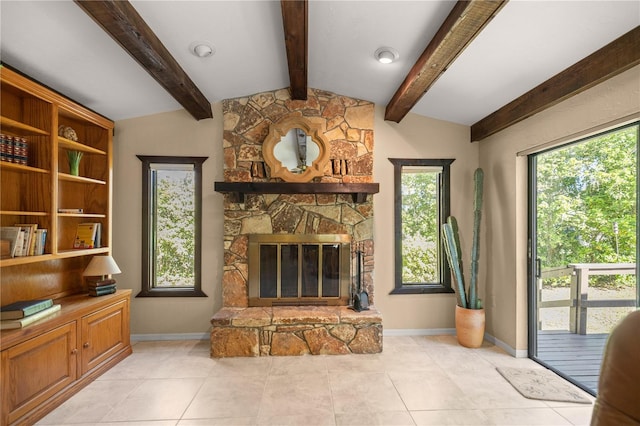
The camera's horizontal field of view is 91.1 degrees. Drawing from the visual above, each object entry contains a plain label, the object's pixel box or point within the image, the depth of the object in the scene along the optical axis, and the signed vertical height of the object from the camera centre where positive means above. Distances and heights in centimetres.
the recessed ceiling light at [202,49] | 248 +132
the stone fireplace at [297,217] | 365 -6
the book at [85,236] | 305 -24
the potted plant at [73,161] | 291 +47
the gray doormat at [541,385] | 244 -144
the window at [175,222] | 370 -12
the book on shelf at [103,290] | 296 -75
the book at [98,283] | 296 -68
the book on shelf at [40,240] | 248 -23
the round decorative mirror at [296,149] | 361 +73
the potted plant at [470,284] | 340 -80
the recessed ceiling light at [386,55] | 257 +132
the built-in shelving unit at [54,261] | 213 -43
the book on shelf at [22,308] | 213 -68
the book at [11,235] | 228 -17
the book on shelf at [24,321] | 209 -75
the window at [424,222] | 388 -13
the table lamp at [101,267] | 296 -53
